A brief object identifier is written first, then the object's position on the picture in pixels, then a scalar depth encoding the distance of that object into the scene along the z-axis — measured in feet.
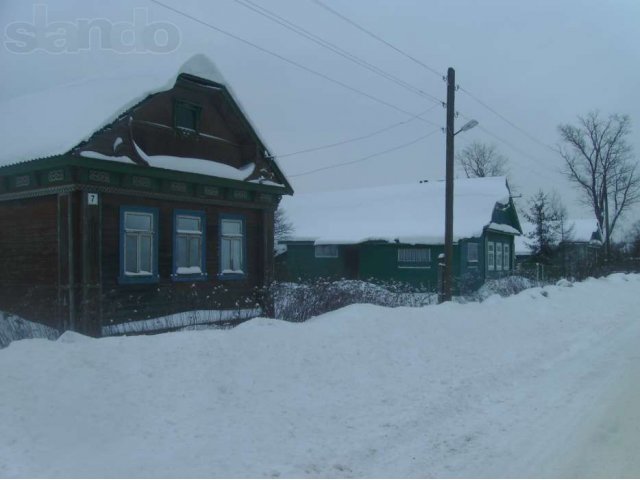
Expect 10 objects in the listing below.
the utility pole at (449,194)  52.26
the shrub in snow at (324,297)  40.45
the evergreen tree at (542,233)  120.67
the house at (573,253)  101.71
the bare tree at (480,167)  211.61
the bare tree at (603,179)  186.19
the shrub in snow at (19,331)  29.48
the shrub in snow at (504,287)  61.96
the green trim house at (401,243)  93.20
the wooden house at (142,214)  40.11
